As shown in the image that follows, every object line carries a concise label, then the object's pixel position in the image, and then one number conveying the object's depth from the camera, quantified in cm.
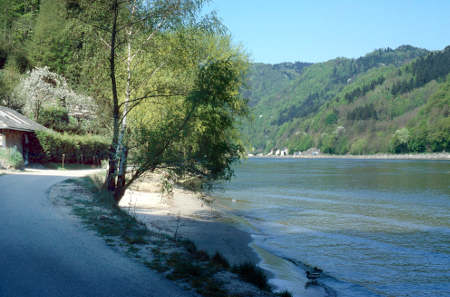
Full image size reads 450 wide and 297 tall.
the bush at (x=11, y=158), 2930
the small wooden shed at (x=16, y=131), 3253
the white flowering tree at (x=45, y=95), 4700
